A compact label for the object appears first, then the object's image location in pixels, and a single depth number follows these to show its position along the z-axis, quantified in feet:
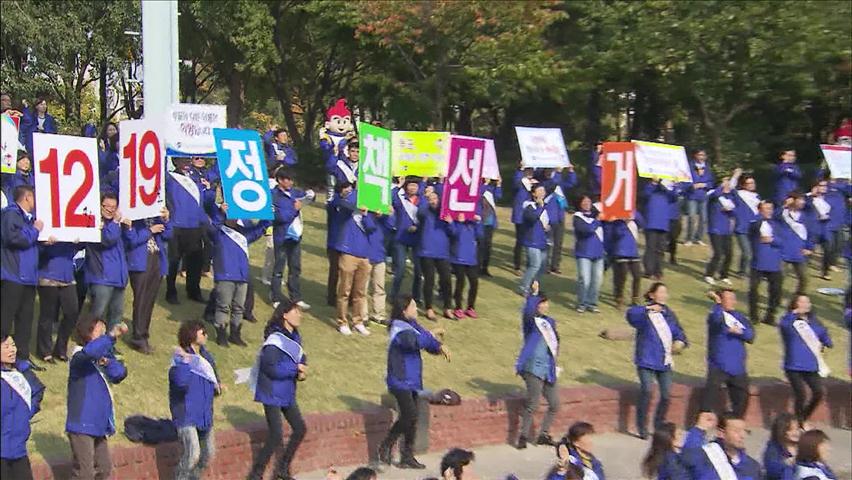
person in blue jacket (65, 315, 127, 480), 27.32
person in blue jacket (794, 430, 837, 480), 28.66
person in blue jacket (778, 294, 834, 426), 40.96
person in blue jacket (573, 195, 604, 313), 51.72
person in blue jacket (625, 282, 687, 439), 39.11
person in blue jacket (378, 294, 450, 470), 33.68
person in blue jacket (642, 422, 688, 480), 28.71
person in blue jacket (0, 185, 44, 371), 29.50
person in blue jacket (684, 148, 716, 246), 62.80
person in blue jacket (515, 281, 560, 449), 37.58
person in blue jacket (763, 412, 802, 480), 29.84
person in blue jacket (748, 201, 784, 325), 52.03
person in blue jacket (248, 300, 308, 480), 30.40
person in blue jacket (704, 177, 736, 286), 58.18
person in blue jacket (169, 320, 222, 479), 28.94
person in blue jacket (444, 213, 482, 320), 47.71
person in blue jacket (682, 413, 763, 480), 28.09
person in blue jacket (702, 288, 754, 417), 39.80
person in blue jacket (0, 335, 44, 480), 23.81
